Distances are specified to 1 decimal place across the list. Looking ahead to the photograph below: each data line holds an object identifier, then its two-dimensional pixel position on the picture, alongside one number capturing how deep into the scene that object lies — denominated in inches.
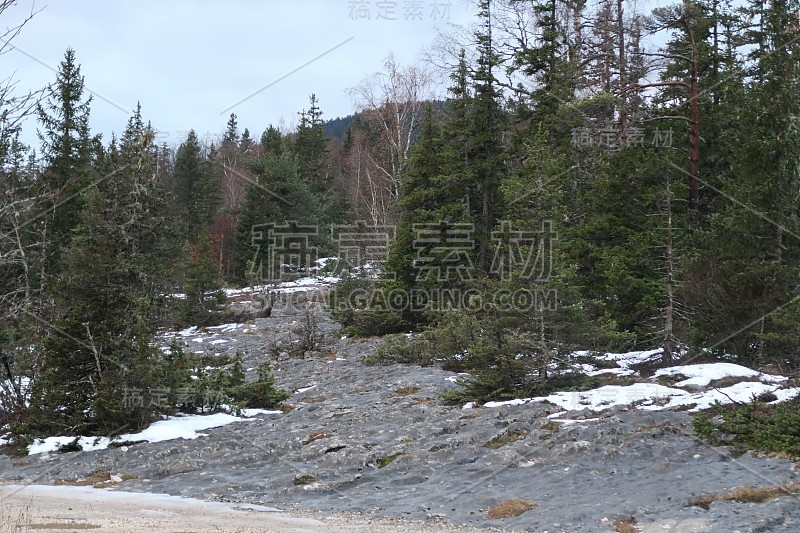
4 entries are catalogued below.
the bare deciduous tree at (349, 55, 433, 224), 1378.0
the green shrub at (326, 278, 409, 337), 1012.5
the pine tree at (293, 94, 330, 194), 2311.1
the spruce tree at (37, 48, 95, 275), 1322.6
